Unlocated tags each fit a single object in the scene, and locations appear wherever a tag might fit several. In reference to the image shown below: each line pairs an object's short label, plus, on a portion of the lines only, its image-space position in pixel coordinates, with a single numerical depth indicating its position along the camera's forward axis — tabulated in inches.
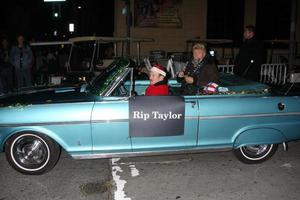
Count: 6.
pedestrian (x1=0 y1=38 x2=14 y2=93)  429.1
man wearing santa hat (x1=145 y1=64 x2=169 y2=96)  232.8
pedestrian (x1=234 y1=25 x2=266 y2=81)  339.6
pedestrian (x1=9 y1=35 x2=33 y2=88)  422.6
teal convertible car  211.2
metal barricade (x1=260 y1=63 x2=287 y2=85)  460.1
